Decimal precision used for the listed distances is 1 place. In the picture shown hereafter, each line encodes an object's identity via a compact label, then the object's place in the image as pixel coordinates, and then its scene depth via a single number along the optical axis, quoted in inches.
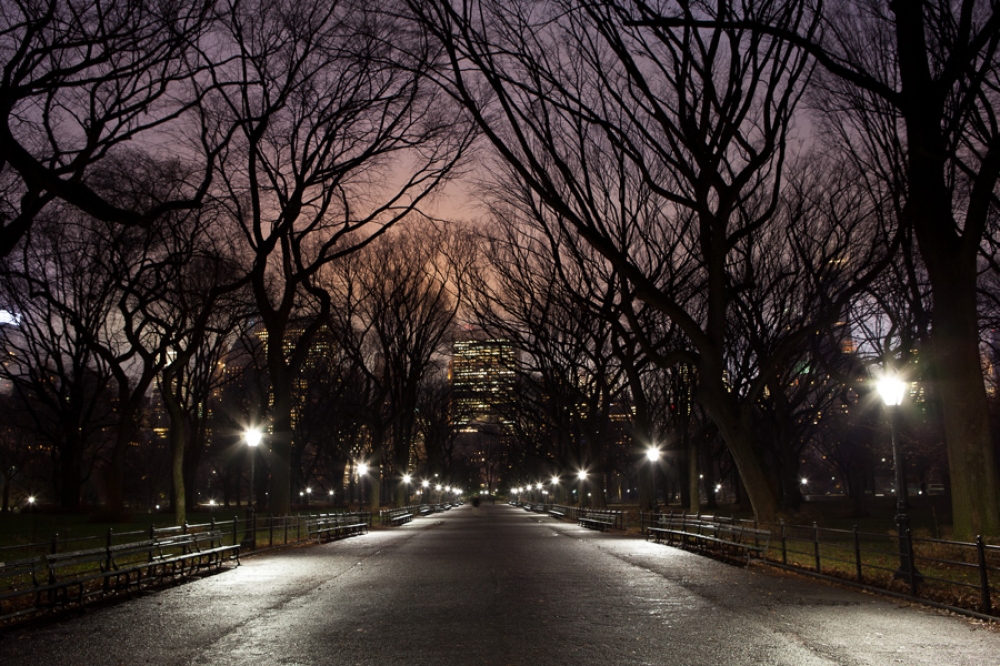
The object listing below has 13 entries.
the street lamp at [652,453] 1398.9
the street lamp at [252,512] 937.3
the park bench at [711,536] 773.9
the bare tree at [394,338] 1667.1
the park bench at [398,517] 1948.8
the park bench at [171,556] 583.0
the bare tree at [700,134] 698.2
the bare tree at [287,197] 1003.9
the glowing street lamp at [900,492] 510.3
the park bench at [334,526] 1187.9
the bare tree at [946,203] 625.9
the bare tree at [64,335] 1212.5
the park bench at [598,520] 1528.1
